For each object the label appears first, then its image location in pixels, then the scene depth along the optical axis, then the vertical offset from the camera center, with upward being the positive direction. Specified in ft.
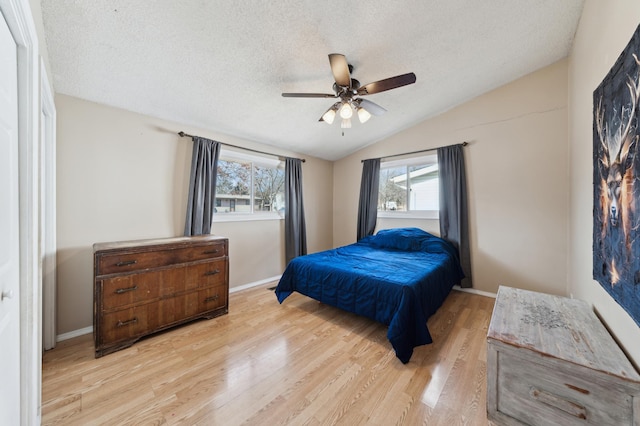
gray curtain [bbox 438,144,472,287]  10.94 +0.46
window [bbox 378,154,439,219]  12.36 +1.40
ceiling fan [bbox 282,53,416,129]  5.96 +3.45
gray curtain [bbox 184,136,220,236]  9.34 +1.11
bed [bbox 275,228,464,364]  6.32 -2.22
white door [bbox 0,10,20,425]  2.88 -0.29
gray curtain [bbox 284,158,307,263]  12.96 +0.09
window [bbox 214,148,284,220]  10.97 +1.41
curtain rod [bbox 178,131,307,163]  9.11 +3.09
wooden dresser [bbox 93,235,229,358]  6.42 -2.19
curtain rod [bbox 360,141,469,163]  10.94 +3.20
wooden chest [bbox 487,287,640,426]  3.22 -2.40
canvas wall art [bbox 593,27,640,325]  3.26 +0.50
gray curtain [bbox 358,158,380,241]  13.89 +0.90
